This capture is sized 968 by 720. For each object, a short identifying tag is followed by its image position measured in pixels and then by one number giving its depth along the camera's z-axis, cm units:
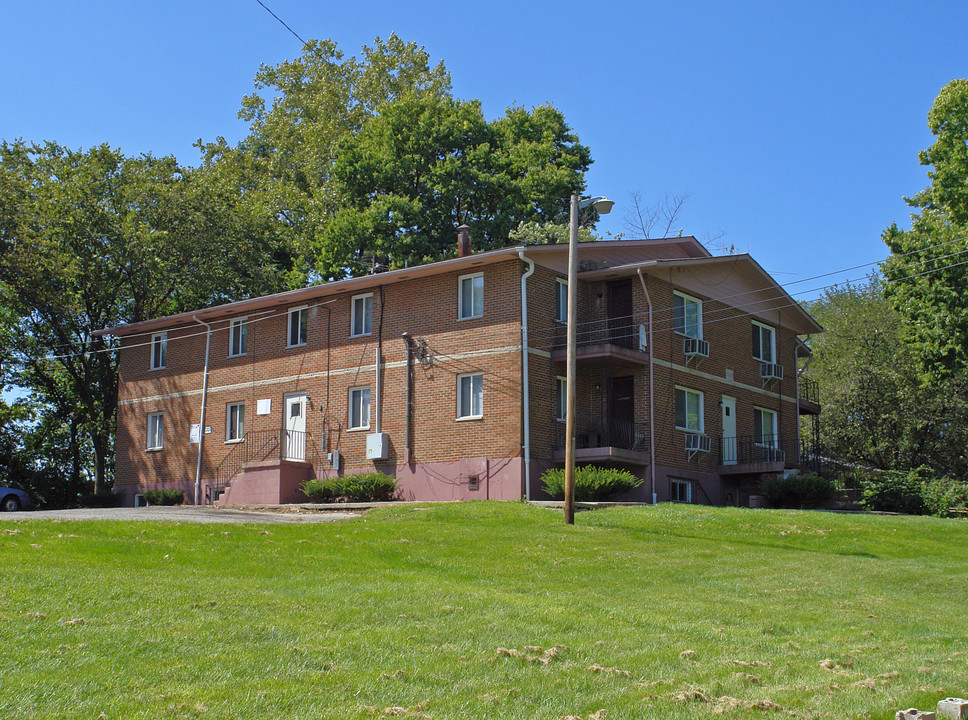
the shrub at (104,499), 3728
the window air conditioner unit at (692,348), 3044
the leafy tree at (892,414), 3934
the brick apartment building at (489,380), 2777
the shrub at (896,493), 2883
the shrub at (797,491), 2939
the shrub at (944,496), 2770
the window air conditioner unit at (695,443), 3009
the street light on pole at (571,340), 2034
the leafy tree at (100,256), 3822
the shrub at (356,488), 2828
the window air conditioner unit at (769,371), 3453
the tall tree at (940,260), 3180
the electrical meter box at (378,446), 2956
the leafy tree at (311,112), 5188
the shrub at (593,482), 2502
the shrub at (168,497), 3450
